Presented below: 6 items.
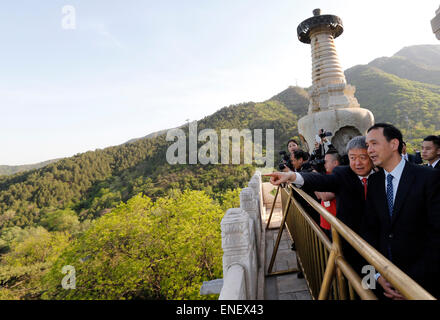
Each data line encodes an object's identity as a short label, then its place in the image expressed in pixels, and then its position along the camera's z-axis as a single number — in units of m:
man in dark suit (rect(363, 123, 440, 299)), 1.43
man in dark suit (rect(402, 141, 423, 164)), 4.54
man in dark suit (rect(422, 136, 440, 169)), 3.55
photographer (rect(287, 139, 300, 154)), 4.81
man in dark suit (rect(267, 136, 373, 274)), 2.07
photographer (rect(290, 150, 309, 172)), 4.11
